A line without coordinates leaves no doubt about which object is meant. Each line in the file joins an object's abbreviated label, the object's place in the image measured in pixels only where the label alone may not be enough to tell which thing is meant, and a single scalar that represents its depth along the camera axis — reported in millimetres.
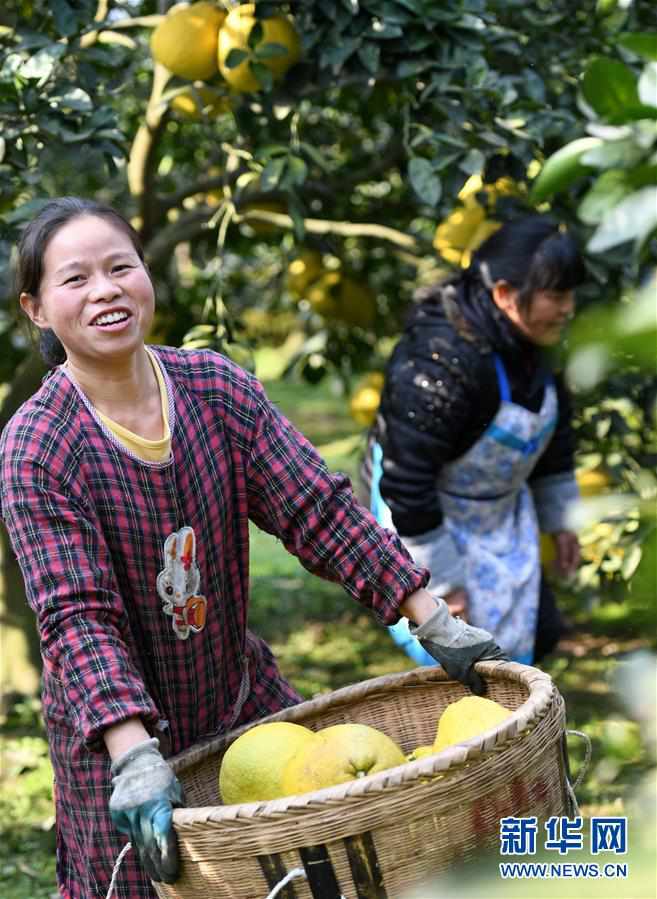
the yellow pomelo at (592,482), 7592
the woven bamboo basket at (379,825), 2783
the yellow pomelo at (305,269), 8117
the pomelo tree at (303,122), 5234
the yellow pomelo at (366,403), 7977
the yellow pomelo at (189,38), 5656
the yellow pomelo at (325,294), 8077
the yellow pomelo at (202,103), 6023
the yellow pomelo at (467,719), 3213
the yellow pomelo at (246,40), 5473
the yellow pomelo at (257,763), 3230
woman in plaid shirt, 3311
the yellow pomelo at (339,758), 3059
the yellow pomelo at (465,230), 6742
